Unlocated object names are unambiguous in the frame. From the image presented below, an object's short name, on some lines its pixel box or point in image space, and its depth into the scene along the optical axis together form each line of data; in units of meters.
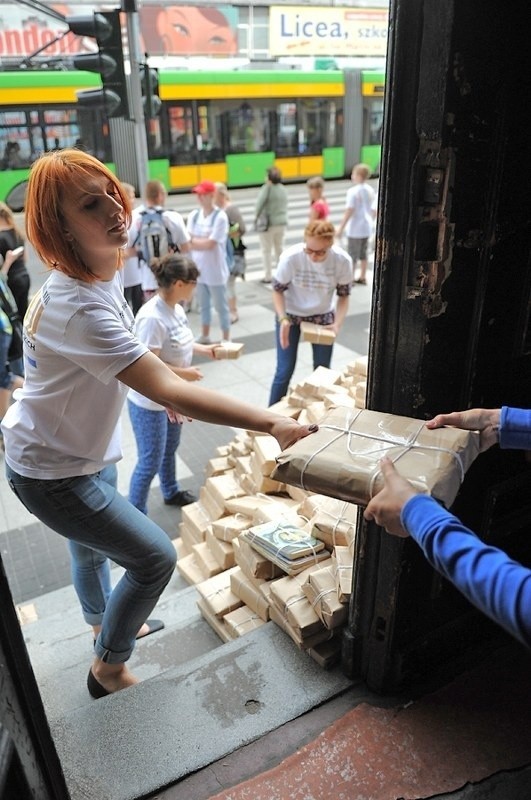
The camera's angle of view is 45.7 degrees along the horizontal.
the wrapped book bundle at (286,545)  2.97
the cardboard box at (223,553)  3.67
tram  14.57
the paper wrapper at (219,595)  3.23
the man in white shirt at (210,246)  7.53
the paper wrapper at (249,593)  3.04
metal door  1.76
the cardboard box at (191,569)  3.92
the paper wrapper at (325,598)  2.61
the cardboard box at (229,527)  3.64
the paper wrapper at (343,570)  2.63
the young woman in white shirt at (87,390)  1.94
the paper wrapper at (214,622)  3.19
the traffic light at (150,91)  7.95
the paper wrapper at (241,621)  3.04
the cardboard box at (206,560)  3.73
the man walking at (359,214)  9.61
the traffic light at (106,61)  6.66
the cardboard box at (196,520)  4.12
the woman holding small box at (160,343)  3.81
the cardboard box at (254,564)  3.09
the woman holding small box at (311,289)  5.26
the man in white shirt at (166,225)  6.59
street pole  7.47
